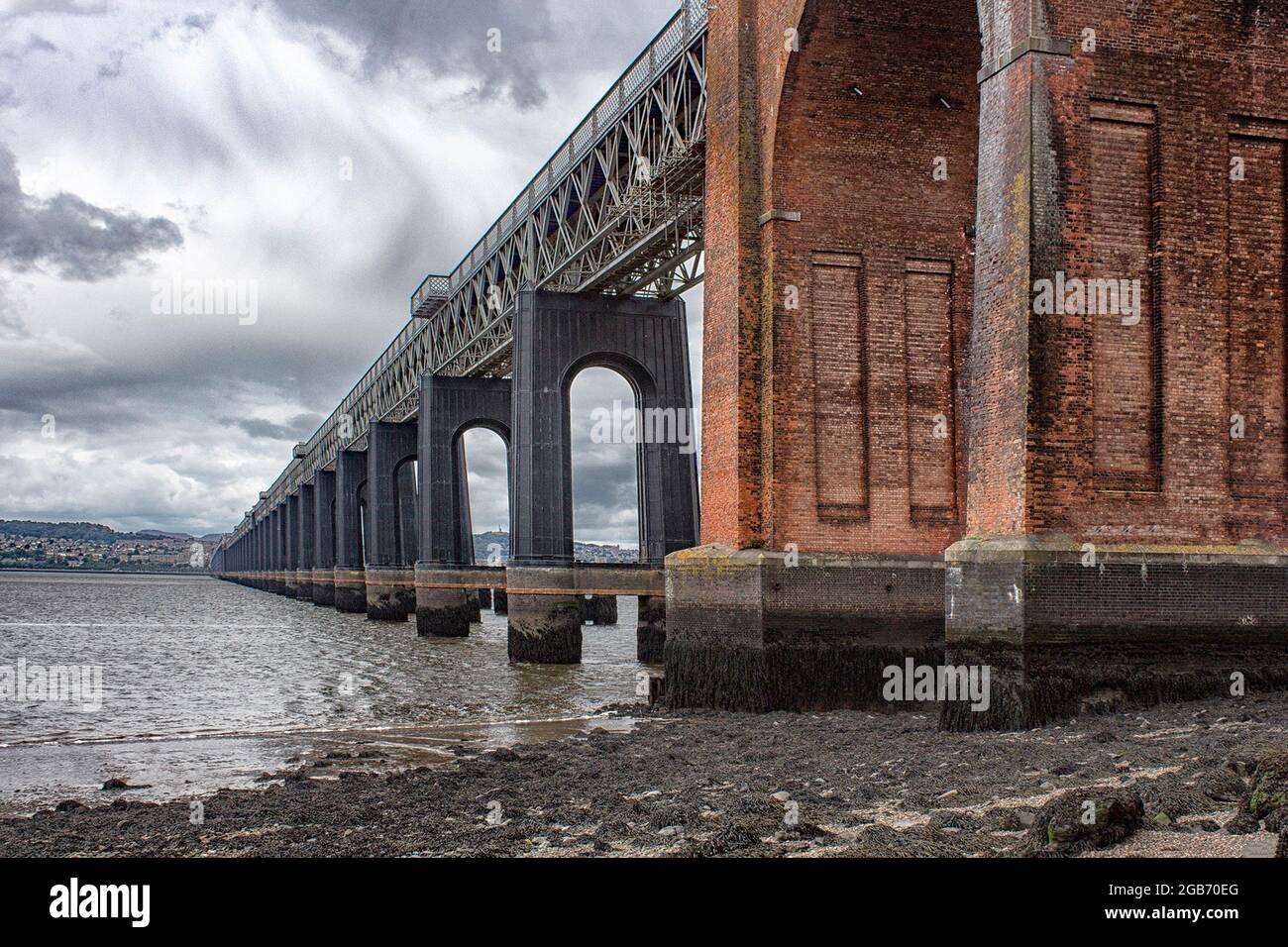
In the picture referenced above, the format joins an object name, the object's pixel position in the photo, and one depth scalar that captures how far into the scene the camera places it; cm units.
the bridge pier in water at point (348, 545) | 6662
